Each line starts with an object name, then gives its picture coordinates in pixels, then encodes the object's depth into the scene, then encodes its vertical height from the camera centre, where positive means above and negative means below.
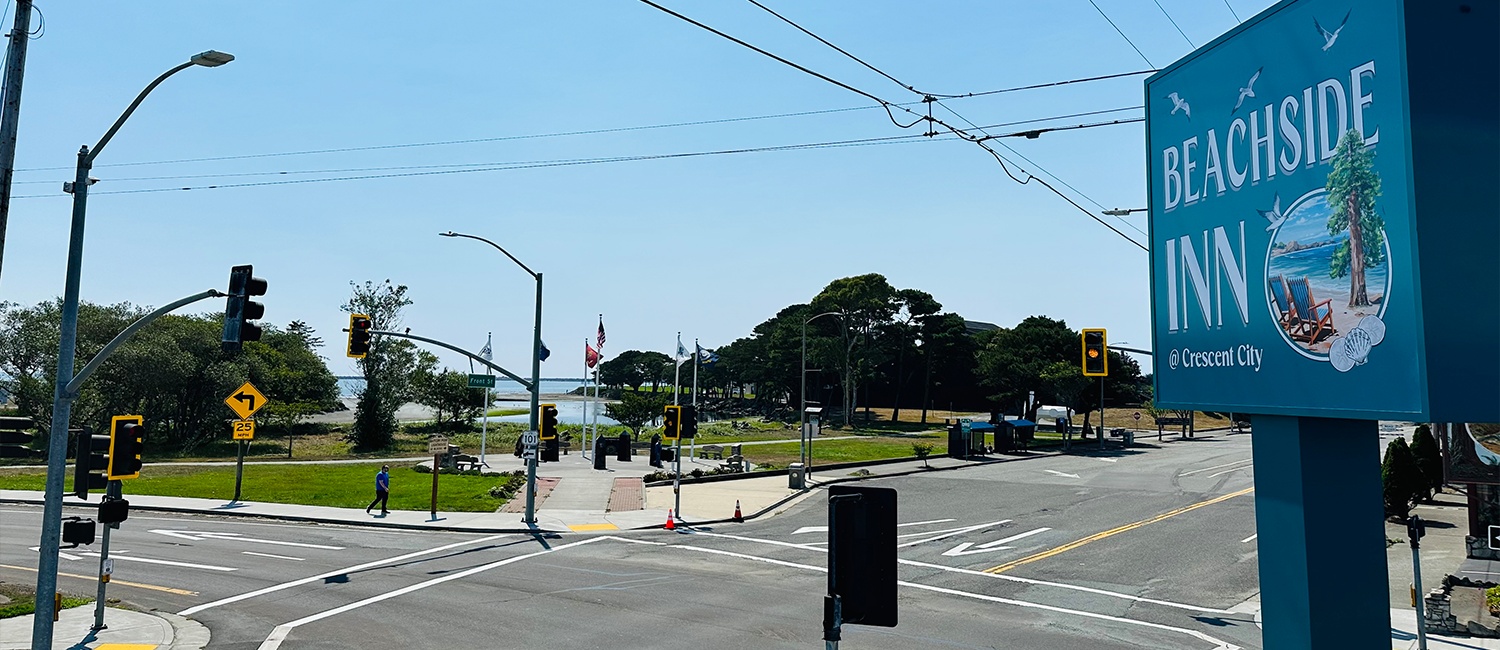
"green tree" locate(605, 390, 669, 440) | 62.53 -1.27
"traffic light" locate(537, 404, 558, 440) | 28.98 -1.08
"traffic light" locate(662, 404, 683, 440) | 29.36 -0.99
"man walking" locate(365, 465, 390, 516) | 28.72 -3.29
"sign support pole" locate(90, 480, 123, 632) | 15.12 -3.11
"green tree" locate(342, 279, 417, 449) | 60.19 +1.08
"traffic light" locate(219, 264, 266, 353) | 13.94 +1.34
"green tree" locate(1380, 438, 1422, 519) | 28.88 -2.71
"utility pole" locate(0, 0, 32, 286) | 12.10 +4.01
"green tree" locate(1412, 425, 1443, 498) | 32.47 -2.09
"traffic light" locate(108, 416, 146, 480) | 15.61 -1.12
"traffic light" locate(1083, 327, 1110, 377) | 20.75 +1.09
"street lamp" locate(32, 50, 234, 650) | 12.87 -0.27
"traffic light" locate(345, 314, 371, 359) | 25.27 +1.61
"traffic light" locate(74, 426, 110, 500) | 14.73 -1.32
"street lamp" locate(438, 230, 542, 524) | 28.16 -0.20
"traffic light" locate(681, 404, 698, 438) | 30.64 -1.03
